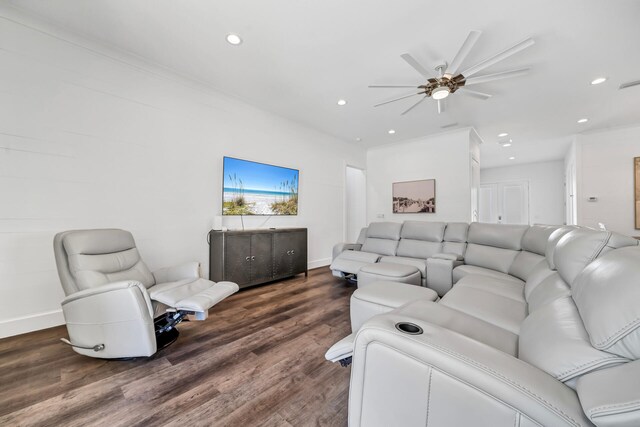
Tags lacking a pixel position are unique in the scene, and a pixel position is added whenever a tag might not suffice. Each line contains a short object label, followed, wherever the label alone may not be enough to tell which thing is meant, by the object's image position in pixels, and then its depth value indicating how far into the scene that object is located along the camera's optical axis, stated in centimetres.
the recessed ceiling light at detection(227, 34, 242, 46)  234
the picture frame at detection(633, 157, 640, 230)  431
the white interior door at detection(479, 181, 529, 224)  771
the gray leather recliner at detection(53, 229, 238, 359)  166
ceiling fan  205
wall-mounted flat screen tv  355
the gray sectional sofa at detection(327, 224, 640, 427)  63
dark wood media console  321
